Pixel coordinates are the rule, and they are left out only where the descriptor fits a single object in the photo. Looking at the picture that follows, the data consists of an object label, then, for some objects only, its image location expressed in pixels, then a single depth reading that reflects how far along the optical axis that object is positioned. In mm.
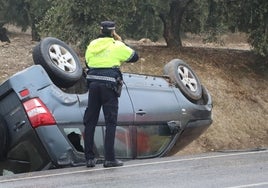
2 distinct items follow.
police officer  13312
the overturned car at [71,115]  12875
